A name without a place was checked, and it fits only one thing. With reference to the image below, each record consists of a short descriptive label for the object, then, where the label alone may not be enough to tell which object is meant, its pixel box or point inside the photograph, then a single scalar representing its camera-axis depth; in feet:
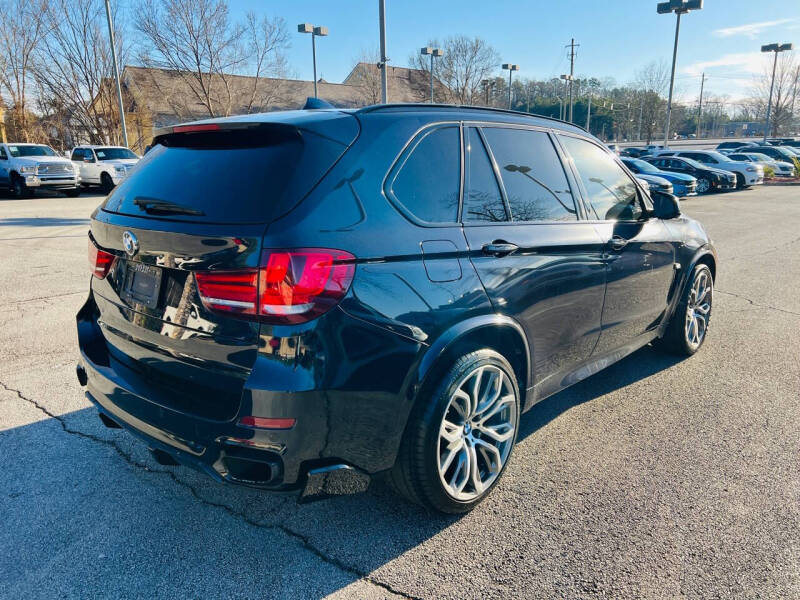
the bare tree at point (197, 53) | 112.16
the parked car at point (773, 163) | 92.16
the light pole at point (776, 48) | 150.61
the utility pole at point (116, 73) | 85.19
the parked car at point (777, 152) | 109.91
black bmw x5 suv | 6.96
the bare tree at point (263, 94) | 136.67
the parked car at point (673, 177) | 66.23
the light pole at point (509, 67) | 154.22
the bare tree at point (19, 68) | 111.34
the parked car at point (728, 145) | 137.75
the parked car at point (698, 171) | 75.46
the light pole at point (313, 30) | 91.20
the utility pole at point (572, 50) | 205.98
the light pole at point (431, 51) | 113.09
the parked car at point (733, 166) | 80.33
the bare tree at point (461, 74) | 177.88
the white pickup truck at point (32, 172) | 68.18
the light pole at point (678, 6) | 105.91
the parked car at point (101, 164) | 72.13
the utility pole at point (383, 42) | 54.03
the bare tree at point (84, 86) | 112.47
